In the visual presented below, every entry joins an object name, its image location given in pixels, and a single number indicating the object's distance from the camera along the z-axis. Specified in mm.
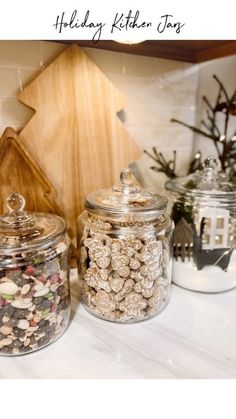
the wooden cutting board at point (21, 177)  555
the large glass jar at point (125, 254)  476
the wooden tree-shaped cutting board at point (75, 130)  588
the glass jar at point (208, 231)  575
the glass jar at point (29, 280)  409
